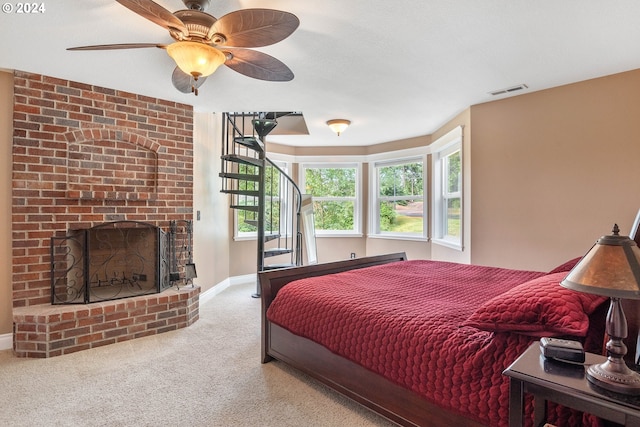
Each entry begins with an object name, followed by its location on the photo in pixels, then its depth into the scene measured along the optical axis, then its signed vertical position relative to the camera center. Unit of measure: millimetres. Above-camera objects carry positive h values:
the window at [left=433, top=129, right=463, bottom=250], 4281 +232
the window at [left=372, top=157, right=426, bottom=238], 5453 +171
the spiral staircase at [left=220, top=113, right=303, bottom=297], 4367 +203
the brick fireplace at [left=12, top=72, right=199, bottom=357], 2768 +184
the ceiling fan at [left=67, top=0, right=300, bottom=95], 1630 +920
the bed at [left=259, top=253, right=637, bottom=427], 1308 -588
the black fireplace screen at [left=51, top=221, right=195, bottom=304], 2945 -495
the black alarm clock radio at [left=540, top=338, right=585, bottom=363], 1128 -471
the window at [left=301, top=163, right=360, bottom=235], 6148 +233
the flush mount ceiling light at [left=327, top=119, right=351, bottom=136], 4227 +1052
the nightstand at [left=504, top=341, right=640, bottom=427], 941 -535
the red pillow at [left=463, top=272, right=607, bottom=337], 1235 -393
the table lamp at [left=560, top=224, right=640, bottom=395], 944 -215
